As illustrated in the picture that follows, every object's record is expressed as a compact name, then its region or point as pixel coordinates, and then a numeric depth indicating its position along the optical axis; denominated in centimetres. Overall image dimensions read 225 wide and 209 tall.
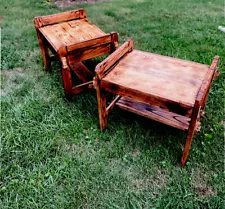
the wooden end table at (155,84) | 200
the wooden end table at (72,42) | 275
